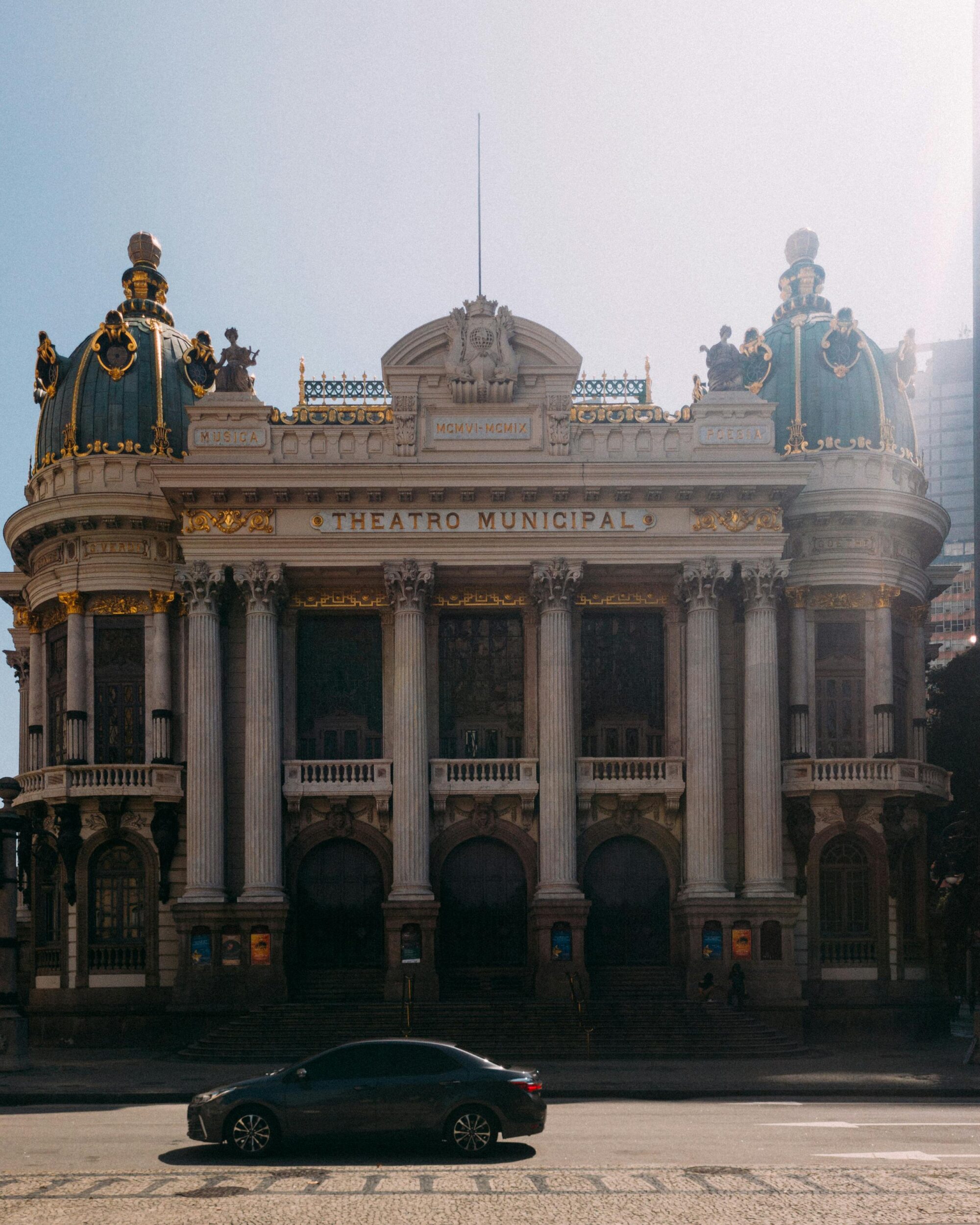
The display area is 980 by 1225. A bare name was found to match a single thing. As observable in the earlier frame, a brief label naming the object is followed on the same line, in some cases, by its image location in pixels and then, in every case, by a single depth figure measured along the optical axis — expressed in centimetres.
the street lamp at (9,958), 3700
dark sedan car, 2123
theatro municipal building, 4619
